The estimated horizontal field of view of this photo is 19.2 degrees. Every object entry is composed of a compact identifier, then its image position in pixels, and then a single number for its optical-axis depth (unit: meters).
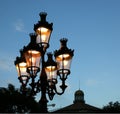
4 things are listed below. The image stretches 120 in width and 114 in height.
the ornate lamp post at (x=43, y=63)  10.23
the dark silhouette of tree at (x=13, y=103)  37.69
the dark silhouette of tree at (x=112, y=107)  54.06
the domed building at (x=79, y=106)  87.55
